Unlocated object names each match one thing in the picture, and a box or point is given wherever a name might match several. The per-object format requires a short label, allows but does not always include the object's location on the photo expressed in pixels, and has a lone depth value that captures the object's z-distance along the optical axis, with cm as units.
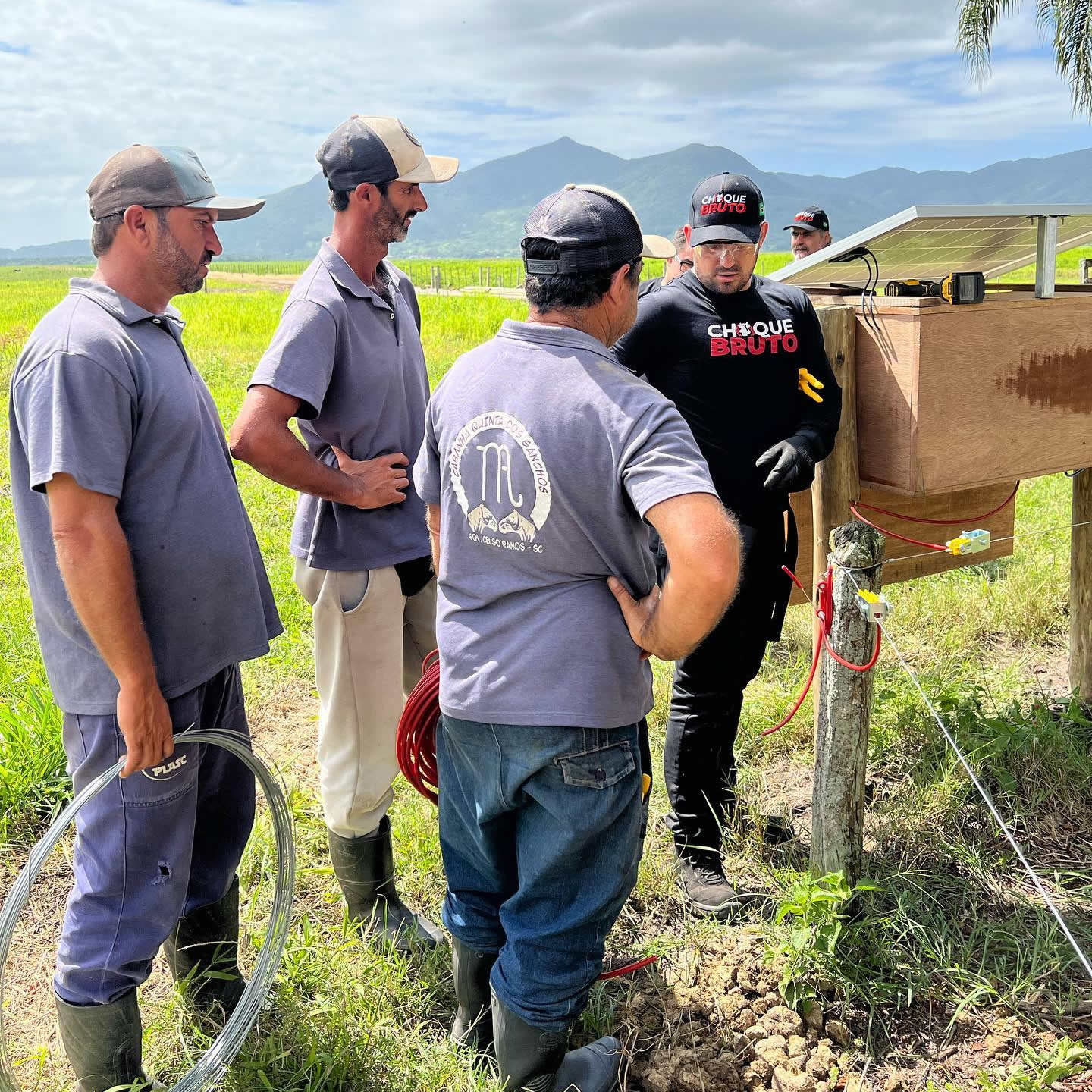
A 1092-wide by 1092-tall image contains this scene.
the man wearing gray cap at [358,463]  265
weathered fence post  282
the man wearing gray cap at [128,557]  205
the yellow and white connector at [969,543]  291
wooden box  301
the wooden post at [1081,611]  433
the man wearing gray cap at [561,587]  188
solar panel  299
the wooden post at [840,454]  317
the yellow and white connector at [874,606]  268
